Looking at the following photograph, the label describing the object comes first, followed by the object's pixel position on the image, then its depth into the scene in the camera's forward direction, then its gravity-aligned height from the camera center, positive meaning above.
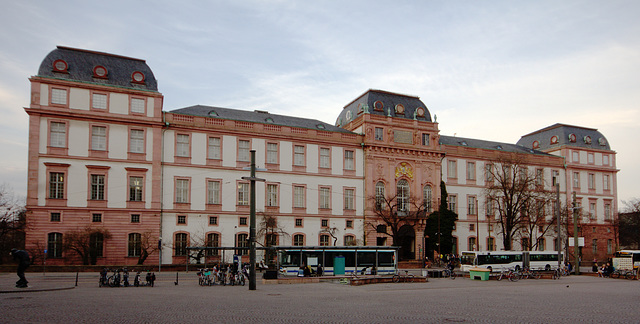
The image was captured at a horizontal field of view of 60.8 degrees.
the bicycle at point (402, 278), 37.52 -4.55
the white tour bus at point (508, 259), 56.50 -5.01
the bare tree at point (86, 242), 48.34 -2.77
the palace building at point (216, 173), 49.84 +4.20
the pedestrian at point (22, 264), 26.92 -2.59
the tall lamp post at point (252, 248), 29.83 -1.96
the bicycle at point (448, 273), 44.91 -5.03
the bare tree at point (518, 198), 63.88 +1.83
